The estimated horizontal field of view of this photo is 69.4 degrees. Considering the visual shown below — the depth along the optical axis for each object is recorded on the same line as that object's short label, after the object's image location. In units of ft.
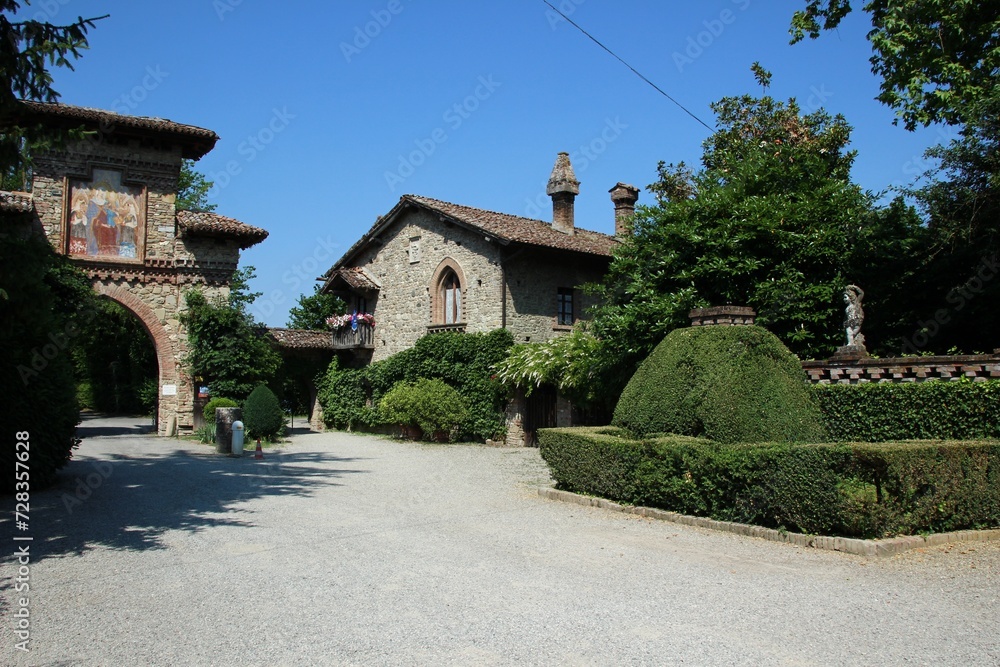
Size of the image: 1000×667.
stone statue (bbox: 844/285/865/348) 37.47
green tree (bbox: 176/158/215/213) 135.47
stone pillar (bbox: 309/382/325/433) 95.91
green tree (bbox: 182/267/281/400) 71.05
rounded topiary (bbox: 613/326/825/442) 31.50
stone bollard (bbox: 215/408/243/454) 59.00
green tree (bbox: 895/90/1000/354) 43.21
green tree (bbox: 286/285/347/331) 147.84
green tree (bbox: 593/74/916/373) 43.32
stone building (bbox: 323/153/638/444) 75.41
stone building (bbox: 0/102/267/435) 67.67
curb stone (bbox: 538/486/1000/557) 24.38
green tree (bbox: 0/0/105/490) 24.16
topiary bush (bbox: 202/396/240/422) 68.49
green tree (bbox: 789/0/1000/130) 39.50
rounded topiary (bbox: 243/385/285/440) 66.90
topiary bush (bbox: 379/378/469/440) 73.46
